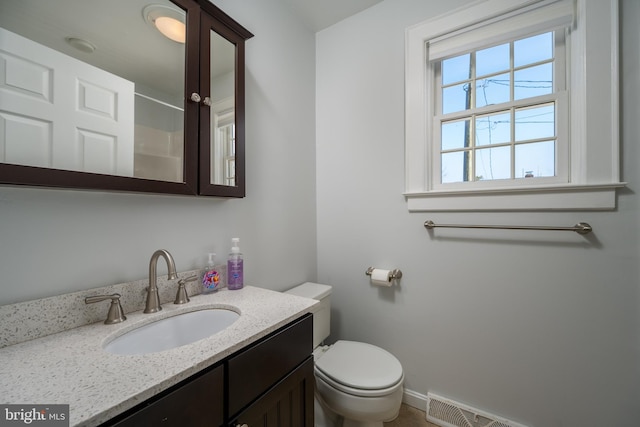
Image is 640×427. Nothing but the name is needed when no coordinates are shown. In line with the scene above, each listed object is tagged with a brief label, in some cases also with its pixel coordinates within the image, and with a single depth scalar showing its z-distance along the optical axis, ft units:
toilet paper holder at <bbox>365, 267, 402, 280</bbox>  5.04
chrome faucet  2.85
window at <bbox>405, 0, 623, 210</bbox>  3.57
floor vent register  4.26
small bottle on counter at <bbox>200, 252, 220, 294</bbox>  3.53
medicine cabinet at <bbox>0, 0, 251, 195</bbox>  2.22
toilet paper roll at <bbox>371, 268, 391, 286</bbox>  5.01
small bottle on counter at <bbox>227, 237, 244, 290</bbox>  3.79
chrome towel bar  3.63
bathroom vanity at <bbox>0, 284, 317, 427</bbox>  1.58
